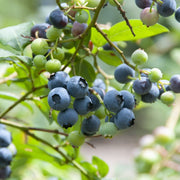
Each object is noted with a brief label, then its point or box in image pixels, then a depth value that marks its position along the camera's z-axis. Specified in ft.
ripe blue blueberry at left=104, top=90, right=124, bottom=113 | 2.25
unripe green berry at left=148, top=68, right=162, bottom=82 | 2.30
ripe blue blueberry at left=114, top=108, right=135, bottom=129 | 2.25
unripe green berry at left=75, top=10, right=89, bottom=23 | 2.30
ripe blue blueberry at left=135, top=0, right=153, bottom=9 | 2.31
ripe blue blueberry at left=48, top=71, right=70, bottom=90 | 2.25
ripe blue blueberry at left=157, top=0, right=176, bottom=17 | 2.26
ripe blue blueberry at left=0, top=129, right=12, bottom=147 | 2.59
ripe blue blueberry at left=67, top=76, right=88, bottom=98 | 2.22
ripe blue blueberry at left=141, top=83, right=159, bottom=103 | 2.35
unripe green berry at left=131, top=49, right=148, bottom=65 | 2.31
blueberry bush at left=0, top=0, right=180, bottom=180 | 2.26
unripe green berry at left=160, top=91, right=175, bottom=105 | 2.33
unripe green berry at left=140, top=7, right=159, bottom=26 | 2.28
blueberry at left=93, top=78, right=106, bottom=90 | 2.49
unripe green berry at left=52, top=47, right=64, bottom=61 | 2.33
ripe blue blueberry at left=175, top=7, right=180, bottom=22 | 2.29
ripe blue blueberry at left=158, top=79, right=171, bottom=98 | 2.38
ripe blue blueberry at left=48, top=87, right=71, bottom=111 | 2.21
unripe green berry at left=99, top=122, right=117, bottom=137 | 2.27
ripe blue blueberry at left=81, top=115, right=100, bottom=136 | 2.31
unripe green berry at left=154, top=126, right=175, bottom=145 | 3.59
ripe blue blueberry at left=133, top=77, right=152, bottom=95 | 2.31
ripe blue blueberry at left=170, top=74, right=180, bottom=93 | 2.35
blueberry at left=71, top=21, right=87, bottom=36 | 2.37
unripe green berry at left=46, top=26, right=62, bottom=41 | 2.33
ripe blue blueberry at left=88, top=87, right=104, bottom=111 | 2.29
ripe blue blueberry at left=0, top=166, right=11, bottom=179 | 2.68
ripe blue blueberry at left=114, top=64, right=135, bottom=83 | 2.38
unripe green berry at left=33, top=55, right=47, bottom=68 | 2.30
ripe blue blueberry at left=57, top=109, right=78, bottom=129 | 2.24
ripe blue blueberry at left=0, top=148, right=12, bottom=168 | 2.57
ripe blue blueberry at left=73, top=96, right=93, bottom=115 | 2.24
